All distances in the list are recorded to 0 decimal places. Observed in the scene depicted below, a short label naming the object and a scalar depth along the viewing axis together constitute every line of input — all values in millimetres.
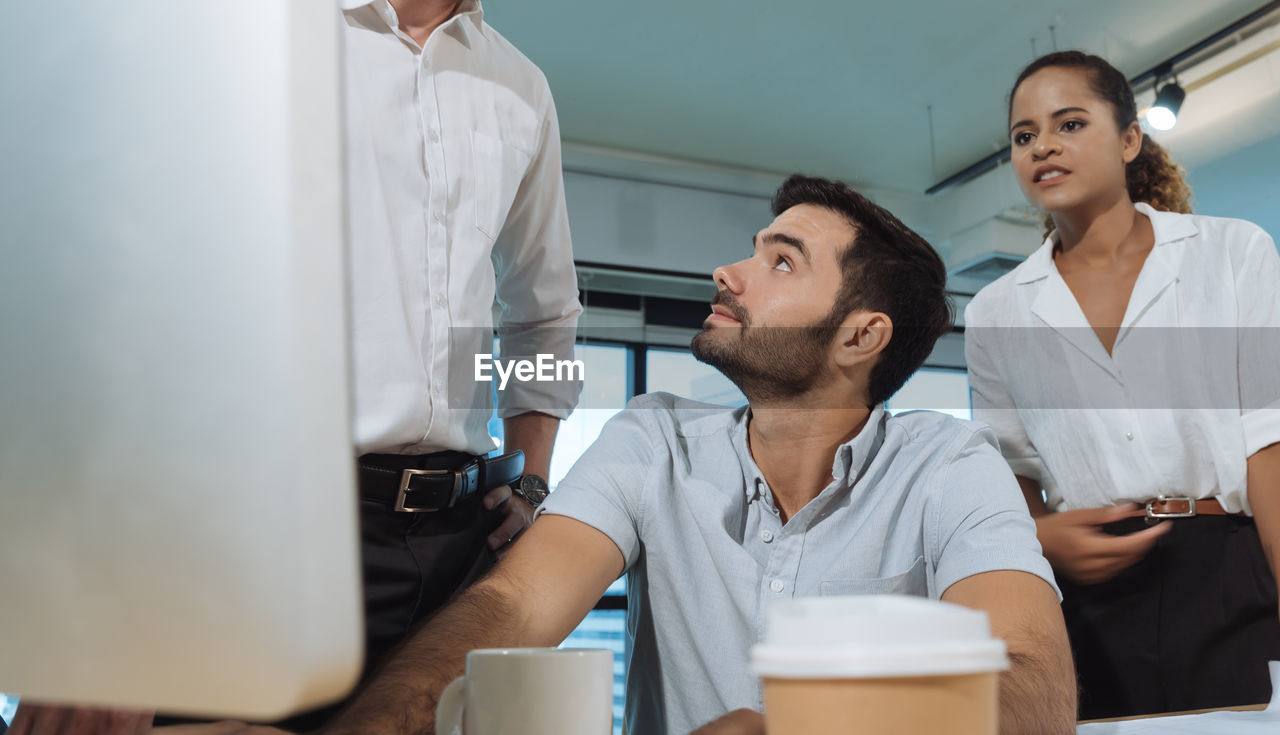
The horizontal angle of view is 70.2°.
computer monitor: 242
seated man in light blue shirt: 927
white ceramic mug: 551
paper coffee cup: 337
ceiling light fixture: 4066
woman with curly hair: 1463
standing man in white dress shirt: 1171
